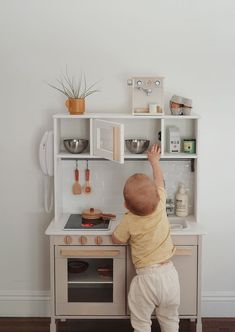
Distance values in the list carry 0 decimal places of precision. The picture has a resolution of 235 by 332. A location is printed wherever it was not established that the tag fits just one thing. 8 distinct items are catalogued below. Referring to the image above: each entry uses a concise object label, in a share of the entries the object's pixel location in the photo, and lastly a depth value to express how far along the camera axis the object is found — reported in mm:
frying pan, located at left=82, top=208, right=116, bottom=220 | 3477
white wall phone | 3549
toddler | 3031
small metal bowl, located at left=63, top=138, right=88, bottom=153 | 3475
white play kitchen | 3307
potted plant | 3617
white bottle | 3578
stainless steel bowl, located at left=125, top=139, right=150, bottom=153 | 3473
